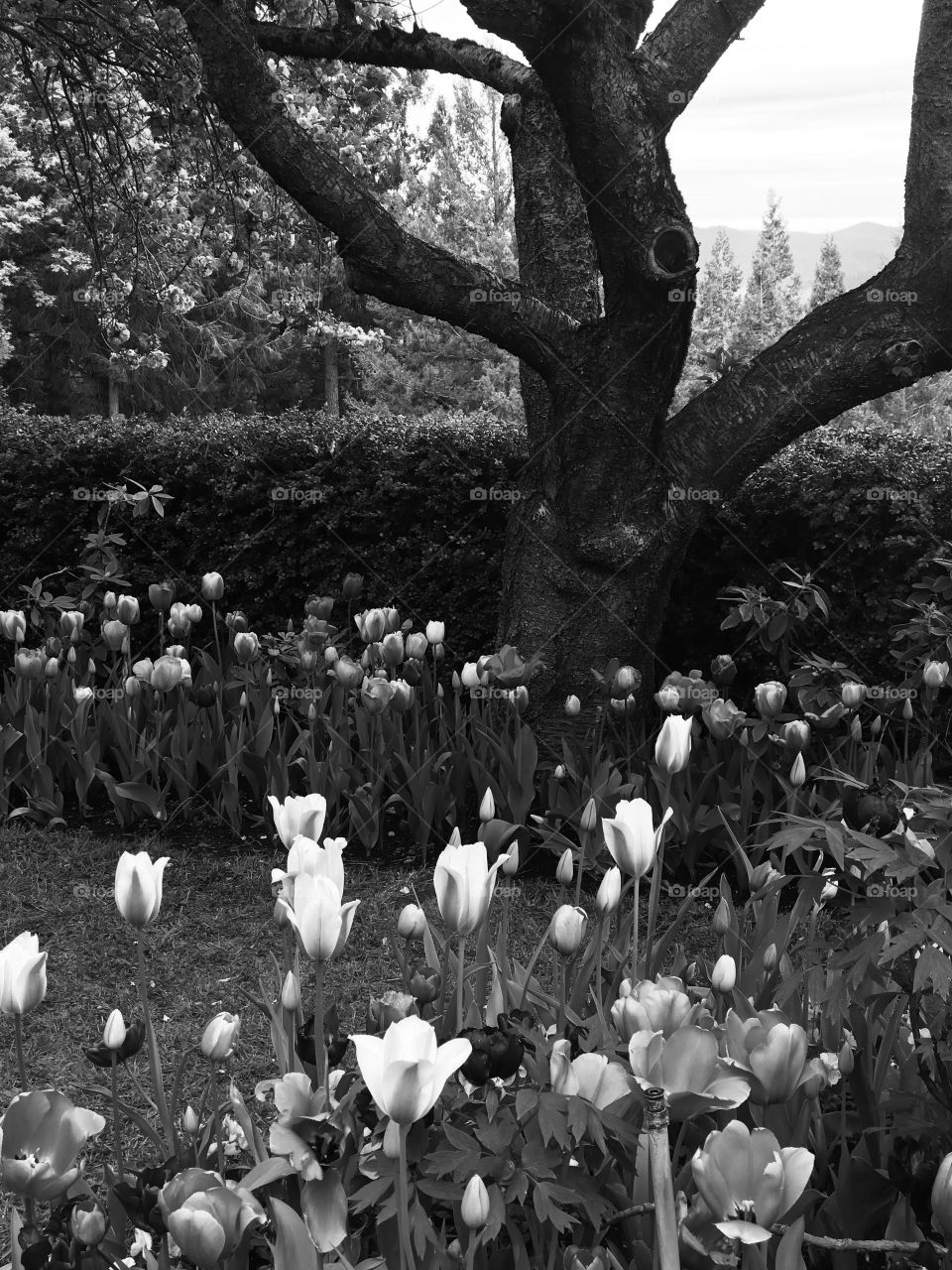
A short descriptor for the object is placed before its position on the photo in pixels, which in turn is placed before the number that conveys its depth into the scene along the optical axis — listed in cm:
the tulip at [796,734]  357
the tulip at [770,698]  372
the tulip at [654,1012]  144
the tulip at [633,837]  172
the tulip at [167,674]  436
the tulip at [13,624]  486
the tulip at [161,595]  491
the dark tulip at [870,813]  217
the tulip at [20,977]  144
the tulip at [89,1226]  139
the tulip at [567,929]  173
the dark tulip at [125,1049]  160
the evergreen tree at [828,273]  3903
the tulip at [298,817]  177
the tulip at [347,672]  434
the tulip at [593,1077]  146
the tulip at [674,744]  228
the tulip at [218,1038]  158
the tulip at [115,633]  467
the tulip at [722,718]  383
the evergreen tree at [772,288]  3301
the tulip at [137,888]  155
